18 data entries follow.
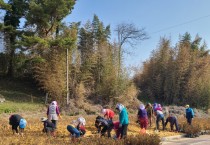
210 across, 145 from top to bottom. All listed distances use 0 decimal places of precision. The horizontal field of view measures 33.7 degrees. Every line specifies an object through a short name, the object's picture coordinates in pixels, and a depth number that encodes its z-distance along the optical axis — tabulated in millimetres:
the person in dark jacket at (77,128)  13491
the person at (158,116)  19505
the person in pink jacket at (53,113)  15375
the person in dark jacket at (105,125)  14617
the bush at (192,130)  19188
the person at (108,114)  16703
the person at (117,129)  14277
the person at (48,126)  14445
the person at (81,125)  14246
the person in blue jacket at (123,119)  13766
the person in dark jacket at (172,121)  19891
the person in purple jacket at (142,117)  17141
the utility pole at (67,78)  28197
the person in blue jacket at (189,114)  20791
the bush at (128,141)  11797
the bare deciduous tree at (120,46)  33731
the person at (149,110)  20078
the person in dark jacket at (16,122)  14016
